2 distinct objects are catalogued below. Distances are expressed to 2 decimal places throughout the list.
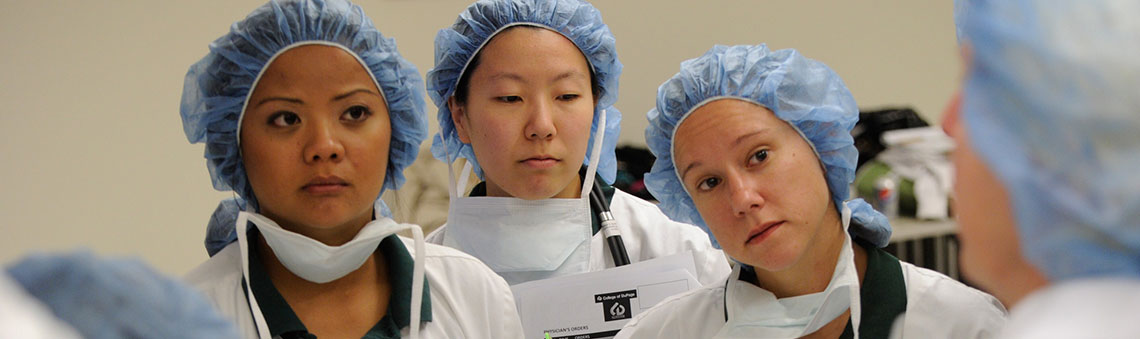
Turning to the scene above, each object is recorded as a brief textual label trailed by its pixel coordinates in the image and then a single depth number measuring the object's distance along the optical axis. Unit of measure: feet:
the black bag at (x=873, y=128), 14.66
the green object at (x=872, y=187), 14.07
